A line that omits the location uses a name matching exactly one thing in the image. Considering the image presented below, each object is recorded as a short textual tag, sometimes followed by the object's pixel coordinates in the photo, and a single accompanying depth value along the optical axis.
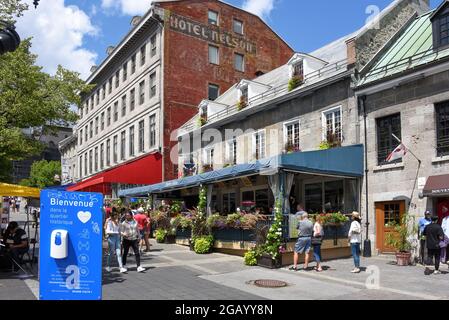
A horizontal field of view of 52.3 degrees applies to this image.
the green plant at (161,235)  20.62
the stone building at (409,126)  14.16
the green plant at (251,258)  13.81
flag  14.53
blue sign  5.95
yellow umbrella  11.44
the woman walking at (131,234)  12.14
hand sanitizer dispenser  5.92
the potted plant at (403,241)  13.70
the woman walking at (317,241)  12.66
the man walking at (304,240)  12.76
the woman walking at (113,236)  12.28
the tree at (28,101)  15.96
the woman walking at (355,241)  12.27
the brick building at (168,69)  29.91
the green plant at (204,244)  16.67
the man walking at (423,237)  12.85
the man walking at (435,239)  11.86
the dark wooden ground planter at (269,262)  13.27
